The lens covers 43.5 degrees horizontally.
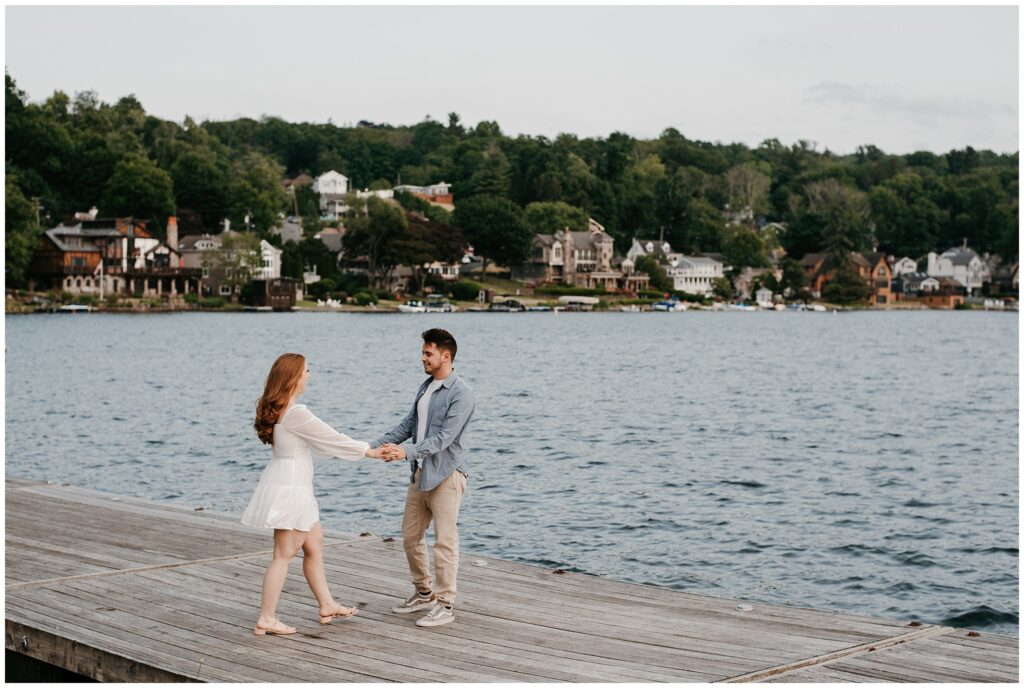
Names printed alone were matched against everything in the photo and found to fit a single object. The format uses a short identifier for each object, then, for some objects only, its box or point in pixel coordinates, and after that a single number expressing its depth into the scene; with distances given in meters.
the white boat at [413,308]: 120.94
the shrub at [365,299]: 122.31
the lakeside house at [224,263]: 116.50
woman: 7.63
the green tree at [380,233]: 121.50
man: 8.01
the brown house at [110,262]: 112.44
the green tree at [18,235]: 102.44
